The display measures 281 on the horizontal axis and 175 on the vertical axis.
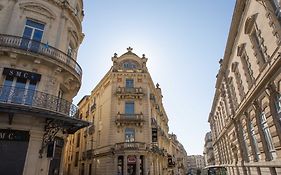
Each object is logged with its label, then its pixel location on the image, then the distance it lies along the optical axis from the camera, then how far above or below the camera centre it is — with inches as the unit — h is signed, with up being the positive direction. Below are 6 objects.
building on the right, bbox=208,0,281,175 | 383.2 +175.4
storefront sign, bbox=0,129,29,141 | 398.6 +61.9
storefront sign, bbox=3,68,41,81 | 434.9 +192.6
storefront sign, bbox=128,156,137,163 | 940.6 +27.3
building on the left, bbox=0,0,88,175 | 402.3 +183.3
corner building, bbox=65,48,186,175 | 953.5 +194.3
